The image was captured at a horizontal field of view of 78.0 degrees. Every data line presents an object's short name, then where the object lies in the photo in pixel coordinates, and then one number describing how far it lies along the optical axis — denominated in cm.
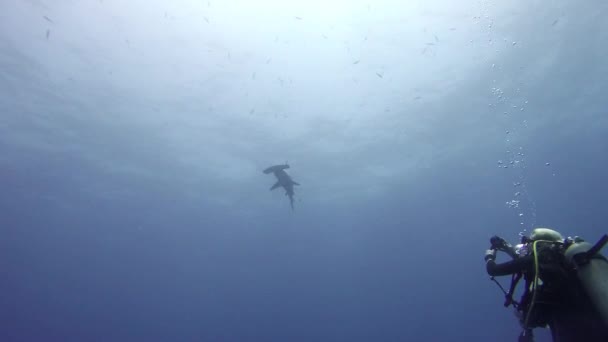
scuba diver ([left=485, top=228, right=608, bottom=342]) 354
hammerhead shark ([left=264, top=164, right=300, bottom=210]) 1648
